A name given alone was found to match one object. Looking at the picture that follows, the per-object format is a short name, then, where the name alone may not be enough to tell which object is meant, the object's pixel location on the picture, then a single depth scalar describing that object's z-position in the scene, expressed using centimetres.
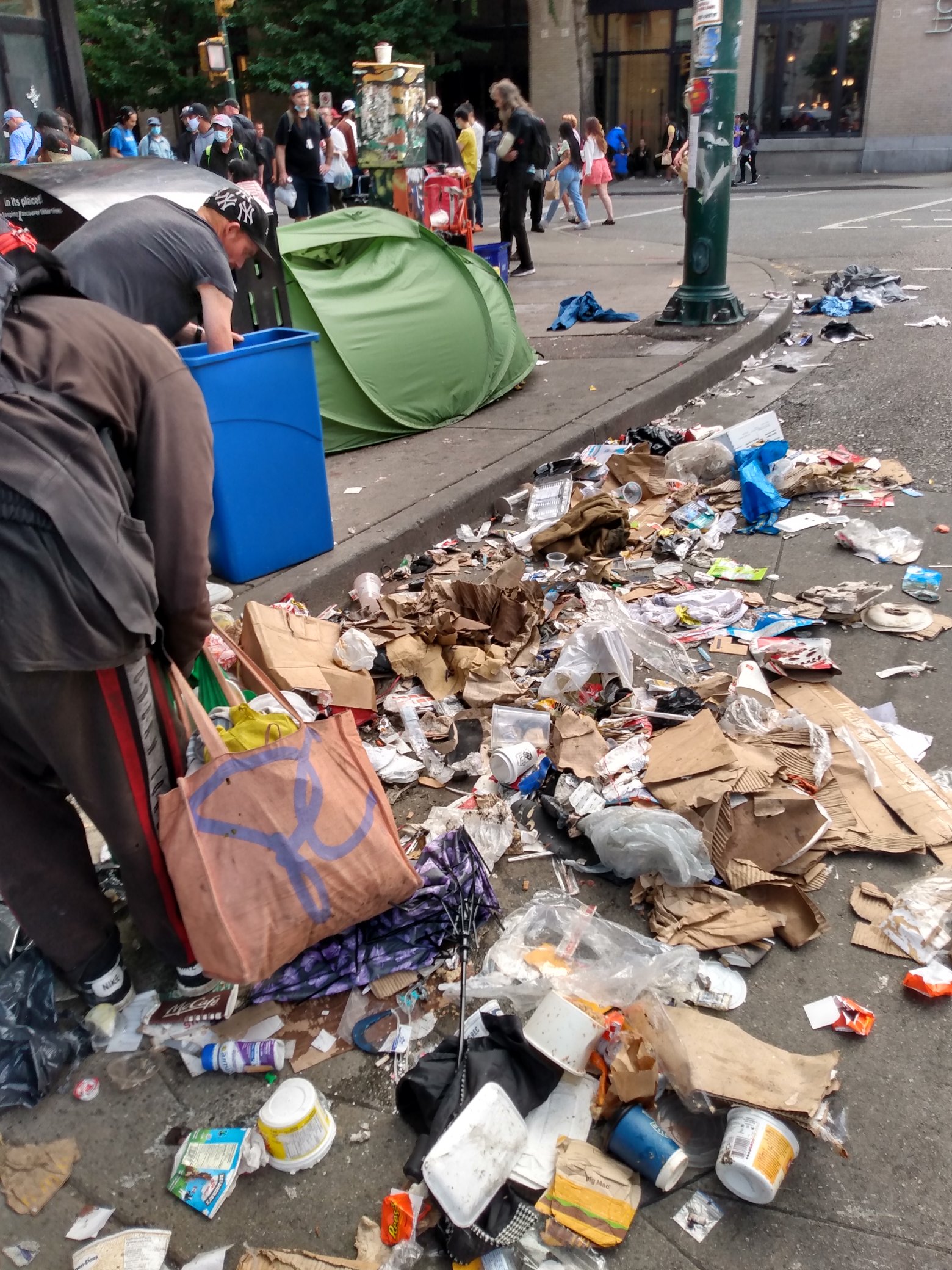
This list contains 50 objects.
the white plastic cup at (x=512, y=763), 283
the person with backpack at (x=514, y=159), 1048
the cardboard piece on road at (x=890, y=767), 256
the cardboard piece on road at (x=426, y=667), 336
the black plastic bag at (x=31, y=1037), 198
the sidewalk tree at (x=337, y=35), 2659
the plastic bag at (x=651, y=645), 336
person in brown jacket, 159
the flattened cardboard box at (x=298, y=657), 307
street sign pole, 711
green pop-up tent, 521
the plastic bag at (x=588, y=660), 328
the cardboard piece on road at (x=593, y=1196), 166
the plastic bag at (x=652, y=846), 235
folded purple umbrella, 218
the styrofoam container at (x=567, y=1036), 189
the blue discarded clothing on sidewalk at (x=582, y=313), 848
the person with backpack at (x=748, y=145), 2256
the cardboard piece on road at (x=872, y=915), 221
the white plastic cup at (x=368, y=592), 383
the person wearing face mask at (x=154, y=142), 1587
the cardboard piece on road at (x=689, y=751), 269
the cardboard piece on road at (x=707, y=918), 221
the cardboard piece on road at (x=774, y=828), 245
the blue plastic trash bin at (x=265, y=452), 357
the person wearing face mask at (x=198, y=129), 1300
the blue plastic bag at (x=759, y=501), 462
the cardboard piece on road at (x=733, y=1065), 179
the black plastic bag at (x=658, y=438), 548
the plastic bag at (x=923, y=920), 218
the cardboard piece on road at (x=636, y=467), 501
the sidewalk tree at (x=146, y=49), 3066
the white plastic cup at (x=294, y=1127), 177
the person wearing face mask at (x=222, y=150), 1039
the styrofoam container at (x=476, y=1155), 164
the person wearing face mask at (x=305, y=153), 1249
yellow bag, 204
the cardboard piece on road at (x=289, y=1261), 164
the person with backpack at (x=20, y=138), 929
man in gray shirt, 290
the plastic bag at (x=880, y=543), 415
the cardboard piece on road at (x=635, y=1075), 183
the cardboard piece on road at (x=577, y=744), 287
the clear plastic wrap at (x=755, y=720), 289
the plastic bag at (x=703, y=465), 512
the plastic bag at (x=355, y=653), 337
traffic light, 1534
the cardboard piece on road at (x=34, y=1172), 179
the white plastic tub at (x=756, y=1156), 167
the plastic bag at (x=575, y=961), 210
